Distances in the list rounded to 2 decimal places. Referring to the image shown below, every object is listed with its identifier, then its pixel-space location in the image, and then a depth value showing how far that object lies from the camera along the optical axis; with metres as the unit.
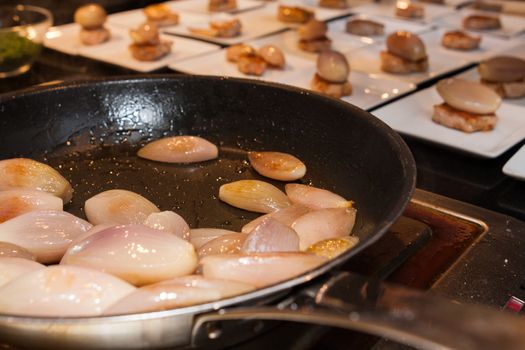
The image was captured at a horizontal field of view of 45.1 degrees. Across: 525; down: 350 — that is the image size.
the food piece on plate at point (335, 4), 1.78
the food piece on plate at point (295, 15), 1.63
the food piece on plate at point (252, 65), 1.29
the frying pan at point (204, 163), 0.43
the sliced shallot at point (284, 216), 0.67
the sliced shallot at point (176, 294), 0.46
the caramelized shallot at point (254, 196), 0.72
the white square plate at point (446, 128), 0.94
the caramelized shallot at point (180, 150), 0.82
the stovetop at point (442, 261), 0.55
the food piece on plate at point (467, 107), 1.01
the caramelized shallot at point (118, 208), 0.68
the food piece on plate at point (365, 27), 1.56
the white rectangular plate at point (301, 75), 1.16
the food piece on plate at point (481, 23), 1.60
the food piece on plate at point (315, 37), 1.45
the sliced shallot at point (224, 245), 0.59
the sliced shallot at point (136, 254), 0.52
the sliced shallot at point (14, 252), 0.57
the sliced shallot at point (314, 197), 0.70
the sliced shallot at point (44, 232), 0.60
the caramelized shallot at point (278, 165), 0.78
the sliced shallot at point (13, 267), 0.52
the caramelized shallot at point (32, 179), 0.73
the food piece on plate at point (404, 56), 1.29
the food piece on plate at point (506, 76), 1.18
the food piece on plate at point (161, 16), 1.61
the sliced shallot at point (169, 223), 0.63
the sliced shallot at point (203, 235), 0.64
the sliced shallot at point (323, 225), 0.63
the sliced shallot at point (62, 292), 0.46
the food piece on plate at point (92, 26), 1.45
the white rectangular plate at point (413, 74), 1.30
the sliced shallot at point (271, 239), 0.57
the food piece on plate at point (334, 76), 1.16
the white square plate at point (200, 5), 1.78
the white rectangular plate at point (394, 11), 1.72
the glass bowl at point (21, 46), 1.30
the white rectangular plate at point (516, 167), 0.82
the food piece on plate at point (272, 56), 1.31
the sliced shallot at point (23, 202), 0.67
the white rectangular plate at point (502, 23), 1.60
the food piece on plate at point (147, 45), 1.34
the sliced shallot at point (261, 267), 0.50
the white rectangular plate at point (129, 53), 1.33
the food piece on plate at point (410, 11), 1.72
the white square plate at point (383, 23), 1.55
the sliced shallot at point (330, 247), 0.57
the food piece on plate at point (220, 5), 1.73
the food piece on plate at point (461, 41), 1.45
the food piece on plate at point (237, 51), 1.34
